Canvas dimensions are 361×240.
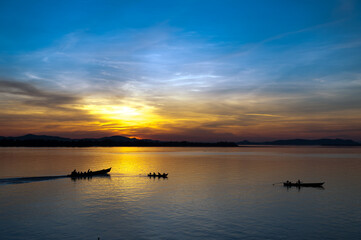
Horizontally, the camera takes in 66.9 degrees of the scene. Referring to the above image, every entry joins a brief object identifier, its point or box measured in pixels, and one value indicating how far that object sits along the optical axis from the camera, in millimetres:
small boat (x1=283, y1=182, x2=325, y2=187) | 55469
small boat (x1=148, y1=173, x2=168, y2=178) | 67819
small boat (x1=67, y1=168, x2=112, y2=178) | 68638
